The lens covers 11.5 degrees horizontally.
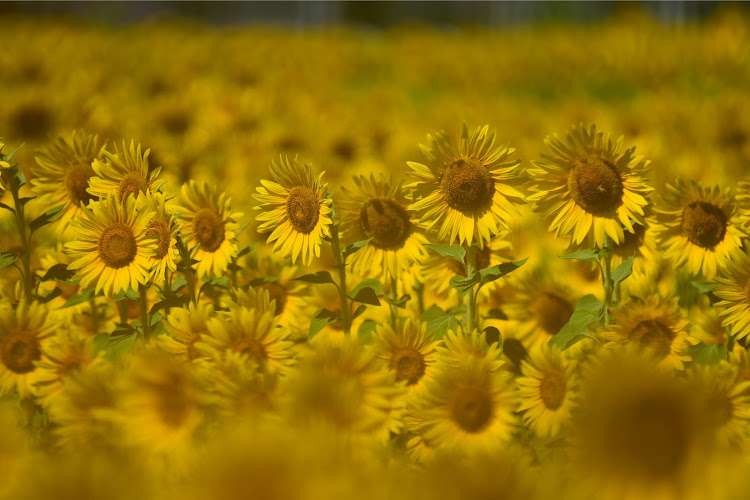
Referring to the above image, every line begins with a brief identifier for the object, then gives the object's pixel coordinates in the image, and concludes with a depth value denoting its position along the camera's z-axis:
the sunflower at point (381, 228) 5.75
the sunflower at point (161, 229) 5.58
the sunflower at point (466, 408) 5.50
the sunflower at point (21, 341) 5.65
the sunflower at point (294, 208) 5.63
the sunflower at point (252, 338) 5.56
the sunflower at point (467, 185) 5.66
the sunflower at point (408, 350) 5.67
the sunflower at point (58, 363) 5.61
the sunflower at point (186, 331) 5.61
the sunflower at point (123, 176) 5.67
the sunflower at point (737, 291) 5.63
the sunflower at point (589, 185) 5.64
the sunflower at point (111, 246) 5.61
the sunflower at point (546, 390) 5.56
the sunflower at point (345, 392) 5.29
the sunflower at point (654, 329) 5.65
